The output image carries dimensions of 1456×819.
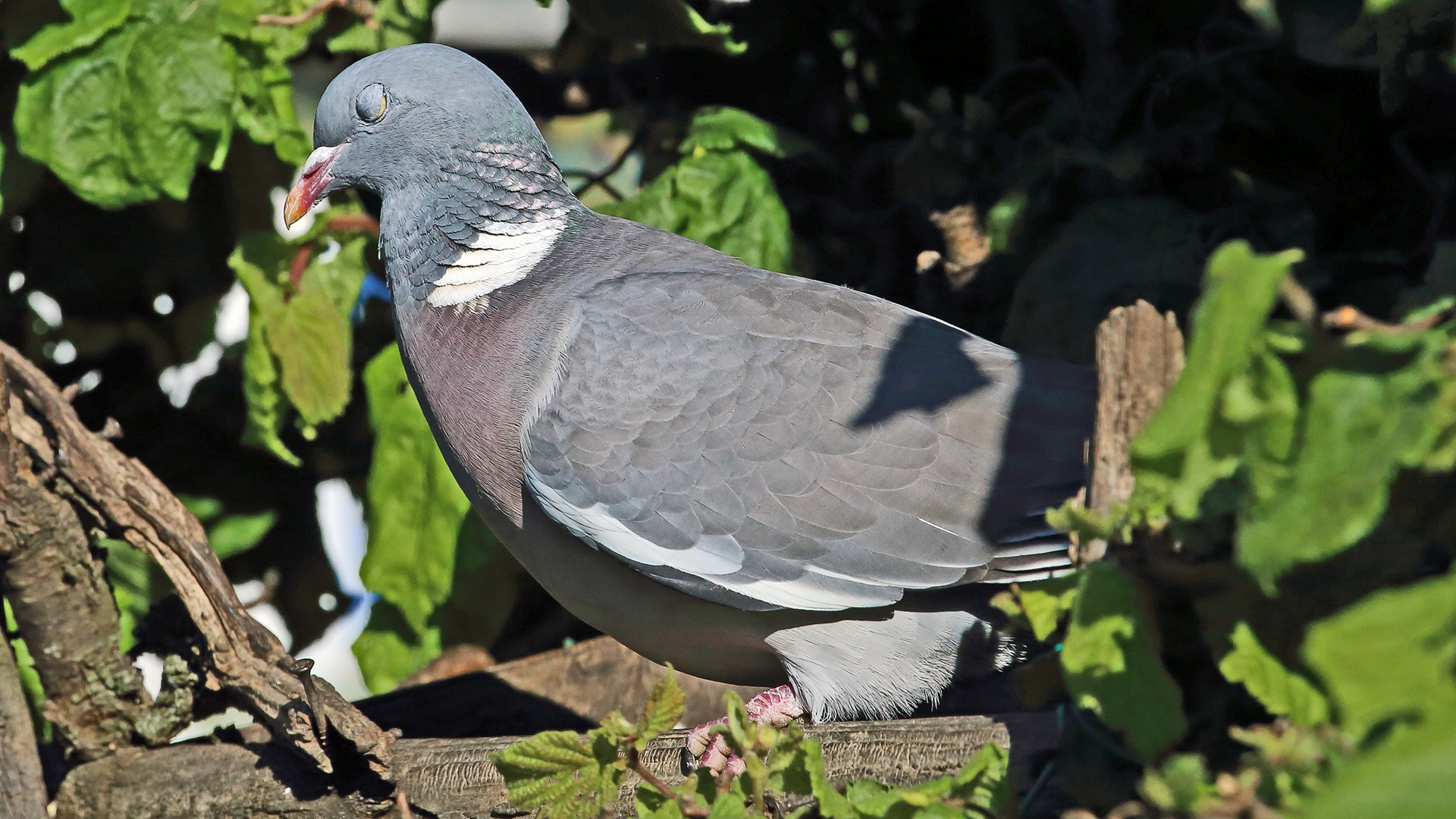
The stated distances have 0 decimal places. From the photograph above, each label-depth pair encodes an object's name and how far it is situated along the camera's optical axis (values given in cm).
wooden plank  711
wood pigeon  719
